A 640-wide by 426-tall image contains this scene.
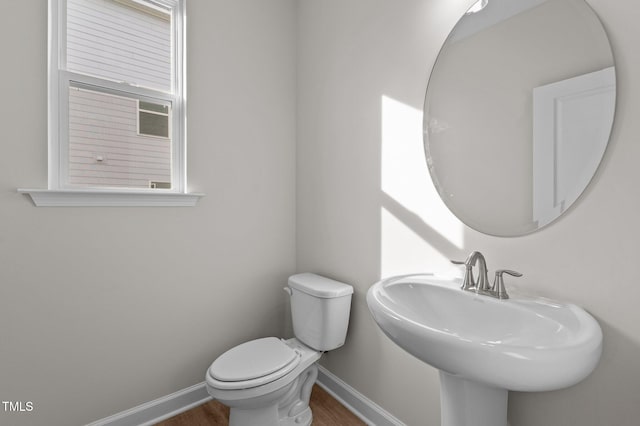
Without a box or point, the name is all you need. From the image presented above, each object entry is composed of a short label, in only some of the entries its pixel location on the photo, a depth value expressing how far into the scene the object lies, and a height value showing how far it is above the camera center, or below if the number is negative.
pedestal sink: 0.68 -0.34
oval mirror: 0.94 +0.35
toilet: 1.34 -0.72
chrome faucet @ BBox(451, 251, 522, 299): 1.03 -0.24
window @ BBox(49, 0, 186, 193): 1.44 +0.58
